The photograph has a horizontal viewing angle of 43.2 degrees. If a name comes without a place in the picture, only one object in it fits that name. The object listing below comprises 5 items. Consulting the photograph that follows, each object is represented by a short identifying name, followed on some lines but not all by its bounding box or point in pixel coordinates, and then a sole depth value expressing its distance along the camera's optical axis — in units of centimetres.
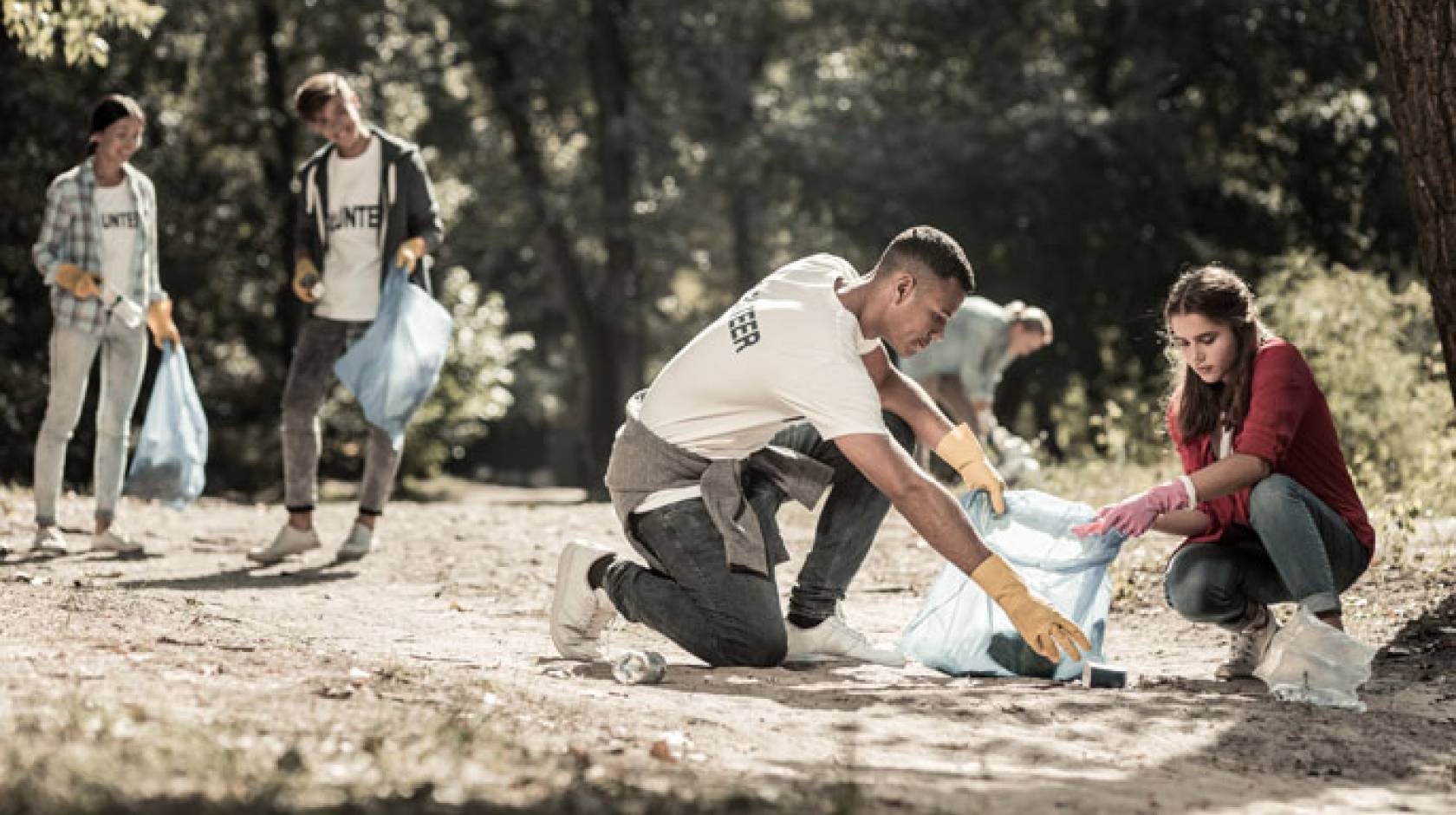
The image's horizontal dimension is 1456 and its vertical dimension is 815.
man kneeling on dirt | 503
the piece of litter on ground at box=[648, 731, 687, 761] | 399
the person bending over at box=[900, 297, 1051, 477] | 1165
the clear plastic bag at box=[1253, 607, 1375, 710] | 514
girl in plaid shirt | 787
